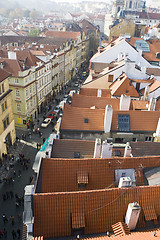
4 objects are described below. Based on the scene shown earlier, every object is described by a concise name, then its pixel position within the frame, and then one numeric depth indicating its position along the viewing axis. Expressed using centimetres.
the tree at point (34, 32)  11185
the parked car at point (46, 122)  4581
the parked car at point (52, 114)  4923
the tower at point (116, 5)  13862
